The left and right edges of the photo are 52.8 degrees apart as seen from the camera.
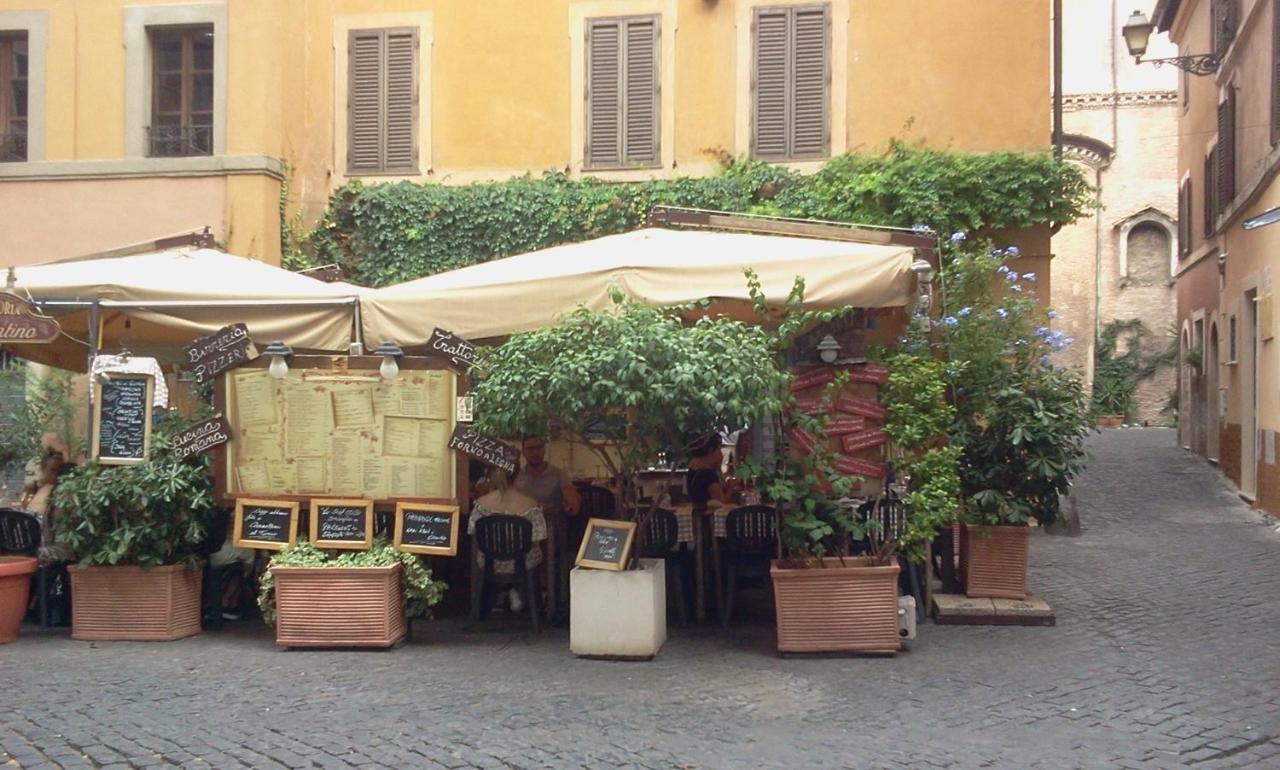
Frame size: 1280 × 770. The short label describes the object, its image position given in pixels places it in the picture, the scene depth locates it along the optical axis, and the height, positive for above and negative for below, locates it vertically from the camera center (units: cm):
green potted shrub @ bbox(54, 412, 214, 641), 790 -74
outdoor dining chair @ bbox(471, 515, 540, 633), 826 -74
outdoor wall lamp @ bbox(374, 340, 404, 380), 800 +40
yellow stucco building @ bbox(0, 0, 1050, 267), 1283 +338
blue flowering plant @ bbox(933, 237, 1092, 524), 850 +12
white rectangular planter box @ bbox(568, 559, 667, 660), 748 -110
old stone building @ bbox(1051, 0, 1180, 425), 3117 +520
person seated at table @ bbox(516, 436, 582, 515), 872 -40
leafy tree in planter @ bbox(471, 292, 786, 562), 682 +24
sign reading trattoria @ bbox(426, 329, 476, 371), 793 +47
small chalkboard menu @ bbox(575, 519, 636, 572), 758 -71
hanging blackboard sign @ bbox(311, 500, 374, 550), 808 -64
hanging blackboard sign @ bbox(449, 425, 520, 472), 796 -13
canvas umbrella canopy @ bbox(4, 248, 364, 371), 817 +76
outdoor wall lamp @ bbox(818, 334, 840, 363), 798 +49
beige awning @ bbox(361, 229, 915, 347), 762 +86
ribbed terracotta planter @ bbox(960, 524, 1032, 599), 869 -93
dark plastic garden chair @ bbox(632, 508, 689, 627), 841 -71
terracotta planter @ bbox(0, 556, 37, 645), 798 -109
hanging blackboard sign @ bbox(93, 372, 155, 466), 813 +0
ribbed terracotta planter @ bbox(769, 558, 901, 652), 744 -106
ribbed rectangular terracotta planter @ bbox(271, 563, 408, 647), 777 -112
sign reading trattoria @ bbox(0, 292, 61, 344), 781 +57
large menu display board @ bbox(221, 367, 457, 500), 819 -7
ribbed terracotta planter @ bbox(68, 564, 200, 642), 807 -115
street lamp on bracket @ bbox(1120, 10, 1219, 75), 1521 +471
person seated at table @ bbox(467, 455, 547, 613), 841 -55
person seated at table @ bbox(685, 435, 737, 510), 875 -38
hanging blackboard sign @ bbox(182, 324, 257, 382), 815 +46
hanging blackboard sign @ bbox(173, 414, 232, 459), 816 -10
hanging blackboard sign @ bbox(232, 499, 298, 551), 817 -65
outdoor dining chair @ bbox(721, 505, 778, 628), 816 -73
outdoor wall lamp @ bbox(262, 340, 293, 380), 802 +40
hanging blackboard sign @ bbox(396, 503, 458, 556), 810 -65
